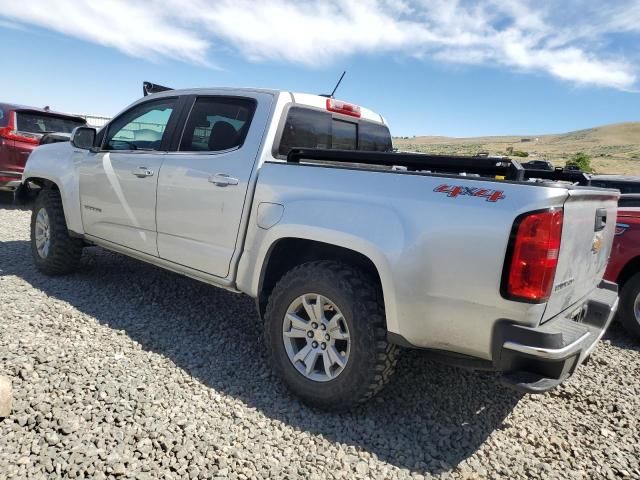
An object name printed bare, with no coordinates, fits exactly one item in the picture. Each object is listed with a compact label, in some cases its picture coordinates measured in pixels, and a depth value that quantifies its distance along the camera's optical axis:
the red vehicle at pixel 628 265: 4.47
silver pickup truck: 2.18
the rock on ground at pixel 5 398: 2.46
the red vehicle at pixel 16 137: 8.13
